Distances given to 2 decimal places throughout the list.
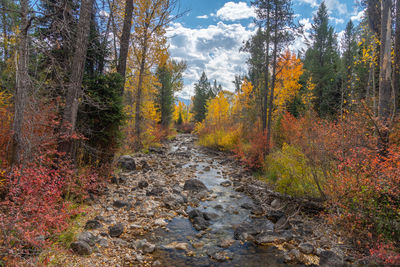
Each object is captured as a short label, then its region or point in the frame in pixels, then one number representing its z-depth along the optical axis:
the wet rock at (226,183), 9.45
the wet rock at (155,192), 7.18
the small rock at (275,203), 7.00
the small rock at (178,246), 4.55
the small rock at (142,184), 7.66
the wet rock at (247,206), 7.10
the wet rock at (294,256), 4.32
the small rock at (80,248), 3.63
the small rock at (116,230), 4.56
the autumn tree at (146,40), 12.30
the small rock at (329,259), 4.05
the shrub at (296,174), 6.29
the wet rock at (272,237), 5.00
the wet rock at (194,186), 8.38
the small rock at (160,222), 5.41
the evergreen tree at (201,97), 37.31
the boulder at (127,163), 9.39
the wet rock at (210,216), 6.18
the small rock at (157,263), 3.92
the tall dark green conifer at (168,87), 22.67
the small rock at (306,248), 4.56
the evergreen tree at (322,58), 24.45
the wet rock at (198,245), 4.72
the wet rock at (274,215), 6.30
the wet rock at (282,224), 5.62
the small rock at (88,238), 3.93
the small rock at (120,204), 5.88
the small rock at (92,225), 4.52
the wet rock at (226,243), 4.82
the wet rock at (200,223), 5.55
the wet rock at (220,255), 4.32
